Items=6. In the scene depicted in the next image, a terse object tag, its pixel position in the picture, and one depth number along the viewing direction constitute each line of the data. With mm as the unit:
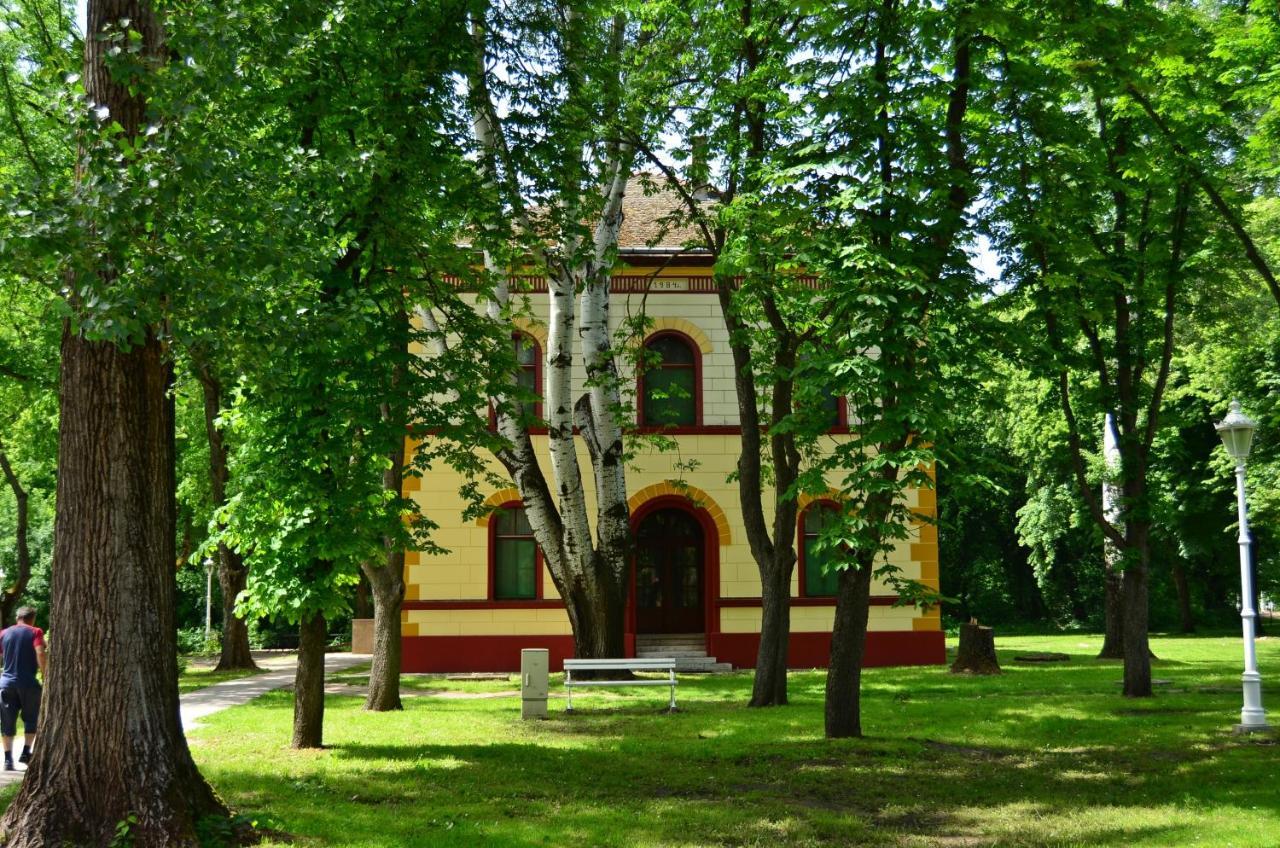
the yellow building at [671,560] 25578
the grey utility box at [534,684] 16594
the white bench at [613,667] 17281
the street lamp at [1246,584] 13914
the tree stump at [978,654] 23203
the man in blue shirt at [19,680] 11797
